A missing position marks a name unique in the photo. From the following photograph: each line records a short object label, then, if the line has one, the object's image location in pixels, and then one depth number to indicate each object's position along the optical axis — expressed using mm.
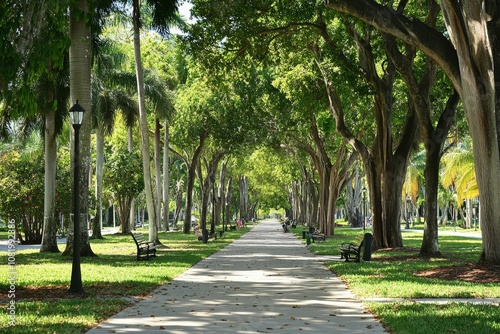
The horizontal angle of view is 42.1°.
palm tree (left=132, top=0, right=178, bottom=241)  23766
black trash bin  19688
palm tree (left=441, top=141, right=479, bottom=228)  45188
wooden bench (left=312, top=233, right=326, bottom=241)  33838
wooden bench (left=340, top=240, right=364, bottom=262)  19719
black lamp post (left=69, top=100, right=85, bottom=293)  12250
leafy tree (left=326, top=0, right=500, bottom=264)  14250
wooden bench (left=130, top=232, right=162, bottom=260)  20820
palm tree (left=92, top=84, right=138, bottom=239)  38781
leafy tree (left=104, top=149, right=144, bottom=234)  47156
